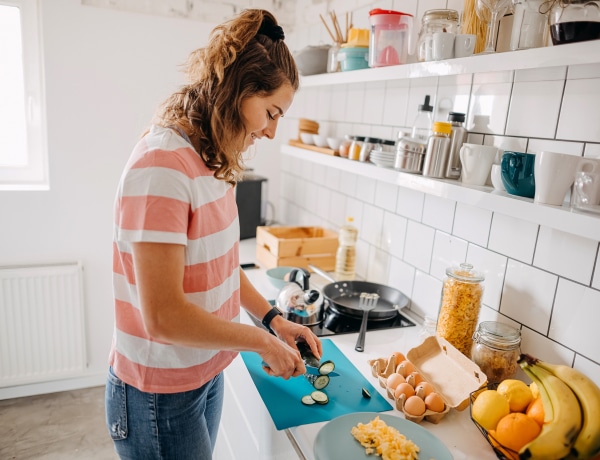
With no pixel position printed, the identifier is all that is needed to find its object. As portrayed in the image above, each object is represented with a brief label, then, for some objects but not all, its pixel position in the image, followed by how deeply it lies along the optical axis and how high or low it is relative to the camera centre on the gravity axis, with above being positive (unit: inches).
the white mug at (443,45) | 46.4 +9.4
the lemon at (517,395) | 38.1 -20.6
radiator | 93.4 -44.2
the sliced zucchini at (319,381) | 46.3 -25.0
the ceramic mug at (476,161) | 47.0 -2.0
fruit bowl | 34.9 -23.4
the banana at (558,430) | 32.7 -20.0
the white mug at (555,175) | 37.1 -2.2
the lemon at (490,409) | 37.3 -21.5
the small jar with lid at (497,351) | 46.2 -20.7
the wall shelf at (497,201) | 33.4 -5.1
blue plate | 36.5 -24.9
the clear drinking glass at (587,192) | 36.0 -3.3
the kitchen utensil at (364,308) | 55.6 -22.9
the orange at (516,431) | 35.0 -21.7
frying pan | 62.5 -23.4
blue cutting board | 42.2 -25.9
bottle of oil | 77.1 -20.1
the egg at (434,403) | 42.1 -23.9
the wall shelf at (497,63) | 32.8 +6.9
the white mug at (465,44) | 45.8 +9.5
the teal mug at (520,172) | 41.1 -2.5
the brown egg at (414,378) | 45.1 -23.6
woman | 31.4 -9.1
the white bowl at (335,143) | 74.6 -1.9
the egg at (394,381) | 45.3 -23.9
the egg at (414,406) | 41.6 -24.1
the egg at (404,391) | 43.5 -23.8
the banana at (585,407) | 32.4 -18.6
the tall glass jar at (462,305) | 51.0 -18.3
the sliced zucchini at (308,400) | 43.8 -25.6
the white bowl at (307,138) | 84.7 -1.7
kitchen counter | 38.9 -25.8
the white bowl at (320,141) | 80.5 -1.9
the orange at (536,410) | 35.8 -20.7
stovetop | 59.7 -25.3
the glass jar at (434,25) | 48.9 +12.1
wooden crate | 79.1 -21.1
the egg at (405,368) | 46.9 -23.6
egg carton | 43.1 -24.2
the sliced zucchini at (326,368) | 47.6 -24.2
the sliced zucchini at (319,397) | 44.1 -25.5
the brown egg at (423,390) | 43.1 -23.5
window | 90.7 +1.5
